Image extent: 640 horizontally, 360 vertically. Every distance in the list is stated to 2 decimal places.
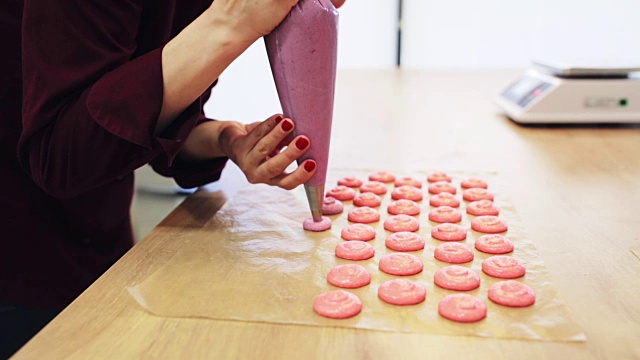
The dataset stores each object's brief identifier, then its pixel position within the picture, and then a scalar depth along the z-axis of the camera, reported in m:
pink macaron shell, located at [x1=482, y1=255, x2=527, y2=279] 0.91
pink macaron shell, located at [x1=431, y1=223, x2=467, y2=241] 1.06
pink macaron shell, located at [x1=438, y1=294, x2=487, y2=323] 0.77
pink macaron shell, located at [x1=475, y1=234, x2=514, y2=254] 1.01
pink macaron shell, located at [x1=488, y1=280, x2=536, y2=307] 0.82
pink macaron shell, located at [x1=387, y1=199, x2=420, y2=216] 1.20
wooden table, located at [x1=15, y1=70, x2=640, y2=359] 0.72
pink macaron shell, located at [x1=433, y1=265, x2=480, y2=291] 0.87
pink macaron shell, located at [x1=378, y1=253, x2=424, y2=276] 0.93
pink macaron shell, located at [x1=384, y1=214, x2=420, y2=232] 1.11
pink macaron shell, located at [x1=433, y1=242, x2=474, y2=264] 0.97
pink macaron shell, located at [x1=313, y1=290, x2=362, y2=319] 0.79
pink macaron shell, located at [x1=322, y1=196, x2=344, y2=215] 1.21
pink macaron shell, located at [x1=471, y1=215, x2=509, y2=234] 1.10
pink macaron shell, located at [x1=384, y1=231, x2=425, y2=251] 1.02
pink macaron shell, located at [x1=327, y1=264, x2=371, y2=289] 0.88
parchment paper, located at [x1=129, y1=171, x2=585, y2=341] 0.77
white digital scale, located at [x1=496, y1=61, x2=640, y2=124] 1.86
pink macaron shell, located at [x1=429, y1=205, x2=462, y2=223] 1.16
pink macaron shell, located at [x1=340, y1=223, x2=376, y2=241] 1.06
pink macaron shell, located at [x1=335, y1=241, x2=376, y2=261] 0.98
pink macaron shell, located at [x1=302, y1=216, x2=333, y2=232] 1.11
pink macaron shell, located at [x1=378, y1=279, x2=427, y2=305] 0.82
